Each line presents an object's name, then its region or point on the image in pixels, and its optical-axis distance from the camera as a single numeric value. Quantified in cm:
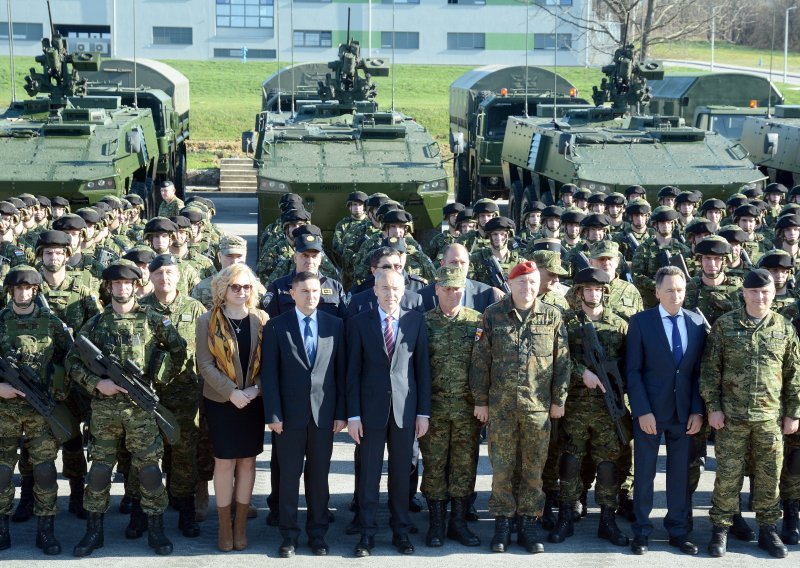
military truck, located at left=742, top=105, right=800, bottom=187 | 1933
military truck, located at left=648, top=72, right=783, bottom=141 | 2809
